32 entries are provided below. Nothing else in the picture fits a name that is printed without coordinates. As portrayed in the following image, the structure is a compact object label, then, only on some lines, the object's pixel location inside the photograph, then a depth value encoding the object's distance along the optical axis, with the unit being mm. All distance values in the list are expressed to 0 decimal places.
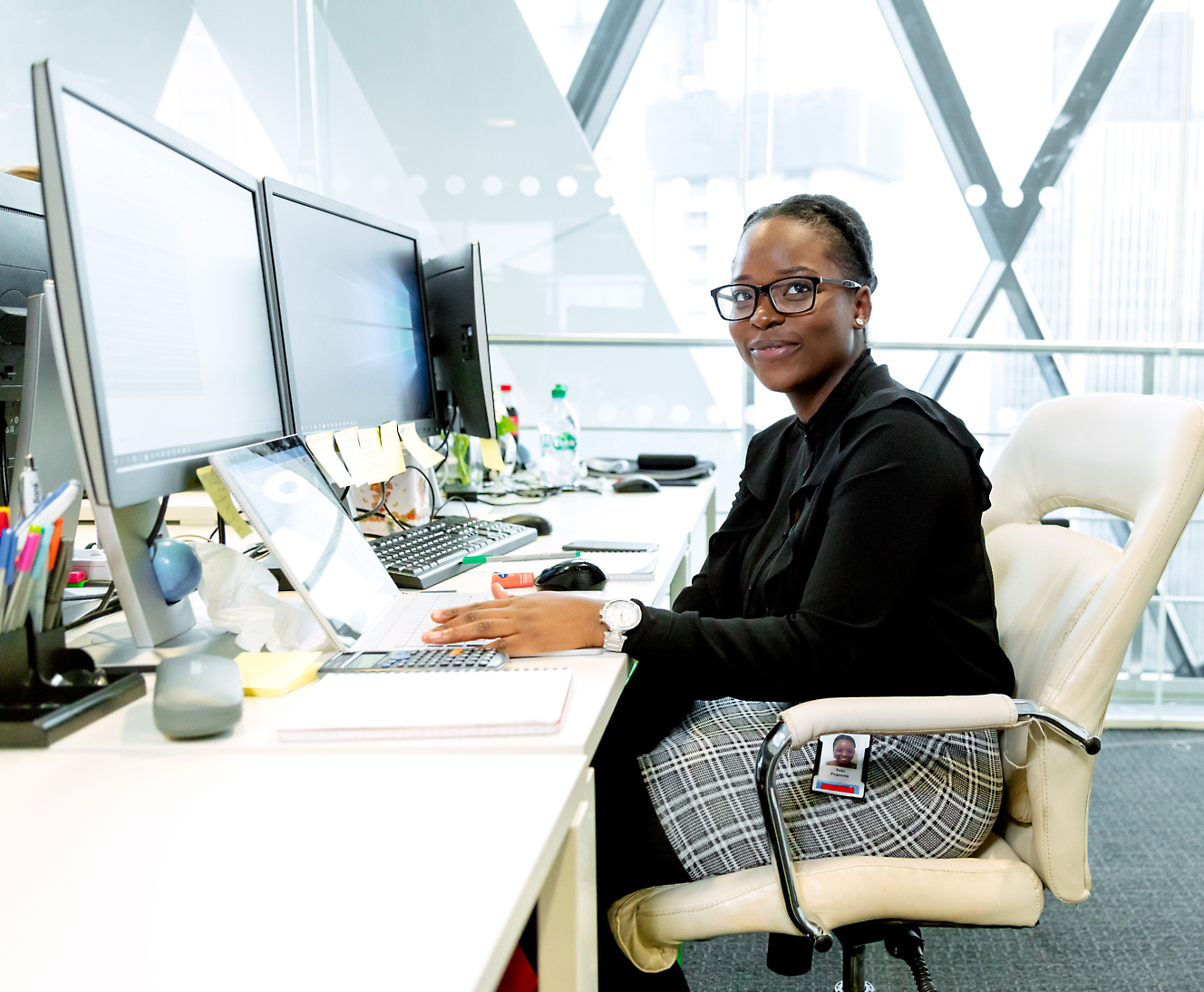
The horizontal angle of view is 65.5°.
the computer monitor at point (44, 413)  1170
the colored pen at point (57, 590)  825
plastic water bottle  2621
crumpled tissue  1016
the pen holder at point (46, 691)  743
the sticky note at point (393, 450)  1550
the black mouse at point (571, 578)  1213
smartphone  1517
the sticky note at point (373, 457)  1457
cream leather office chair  930
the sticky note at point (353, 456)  1400
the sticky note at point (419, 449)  1647
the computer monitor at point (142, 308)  800
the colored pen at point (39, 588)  786
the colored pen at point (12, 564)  771
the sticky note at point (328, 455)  1272
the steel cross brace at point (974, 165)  3117
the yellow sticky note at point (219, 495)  994
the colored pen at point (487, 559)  1443
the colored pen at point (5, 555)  770
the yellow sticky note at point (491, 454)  1927
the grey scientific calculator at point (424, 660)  901
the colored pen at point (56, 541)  813
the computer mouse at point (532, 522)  1717
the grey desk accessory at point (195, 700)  738
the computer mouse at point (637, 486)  2299
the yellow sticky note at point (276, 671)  858
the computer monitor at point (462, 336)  1870
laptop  974
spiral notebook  741
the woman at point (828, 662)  1000
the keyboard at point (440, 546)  1314
